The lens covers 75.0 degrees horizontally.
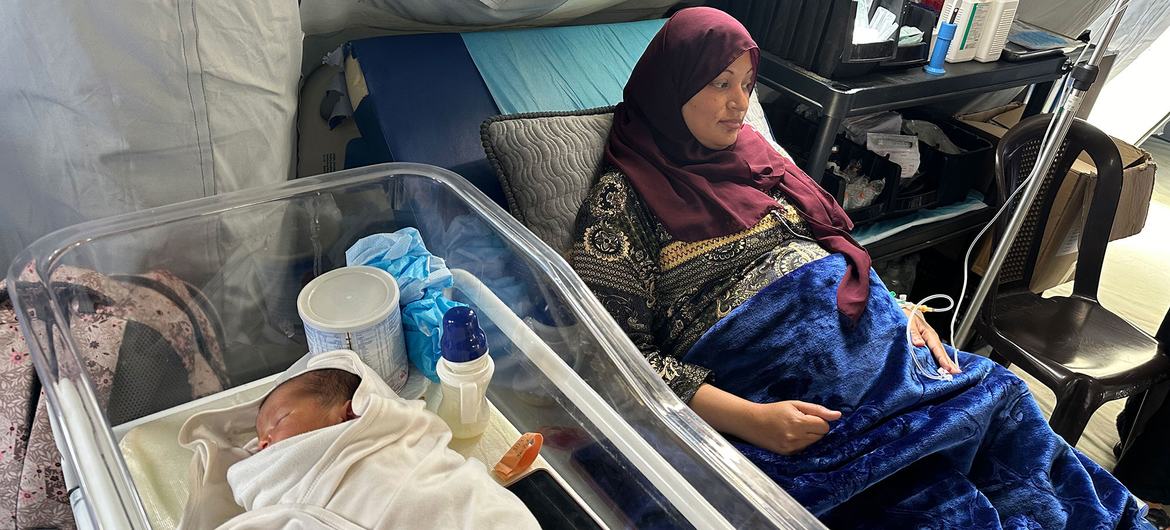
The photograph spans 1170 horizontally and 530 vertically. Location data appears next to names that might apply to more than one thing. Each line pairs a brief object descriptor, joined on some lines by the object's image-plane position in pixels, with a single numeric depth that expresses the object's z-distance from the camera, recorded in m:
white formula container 0.95
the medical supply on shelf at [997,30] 2.00
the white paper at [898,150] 2.07
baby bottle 0.91
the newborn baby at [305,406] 0.80
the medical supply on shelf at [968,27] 1.98
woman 1.11
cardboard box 2.07
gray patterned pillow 1.32
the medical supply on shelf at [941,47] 1.95
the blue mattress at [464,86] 1.38
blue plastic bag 1.04
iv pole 1.40
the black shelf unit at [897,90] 1.76
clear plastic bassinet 0.80
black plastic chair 1.67
